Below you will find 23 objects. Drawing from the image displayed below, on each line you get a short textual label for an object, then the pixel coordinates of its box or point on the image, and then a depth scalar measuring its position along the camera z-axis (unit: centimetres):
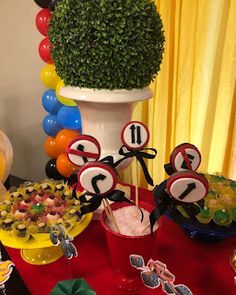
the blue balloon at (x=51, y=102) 166
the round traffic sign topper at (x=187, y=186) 47
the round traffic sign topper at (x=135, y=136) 63
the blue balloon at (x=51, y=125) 172
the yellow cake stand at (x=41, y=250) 63
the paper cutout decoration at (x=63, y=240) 53
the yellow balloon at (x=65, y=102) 147
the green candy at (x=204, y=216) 69
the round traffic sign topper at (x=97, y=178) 50
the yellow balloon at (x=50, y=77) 160
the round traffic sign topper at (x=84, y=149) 60
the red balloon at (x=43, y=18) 155
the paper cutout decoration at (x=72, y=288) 45
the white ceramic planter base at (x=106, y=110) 73
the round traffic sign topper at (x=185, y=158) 58
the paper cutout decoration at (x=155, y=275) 44
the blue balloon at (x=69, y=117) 152
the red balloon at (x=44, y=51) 157
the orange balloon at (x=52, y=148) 176
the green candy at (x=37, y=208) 69
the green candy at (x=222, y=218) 68
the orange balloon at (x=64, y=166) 160
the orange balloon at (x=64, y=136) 161
